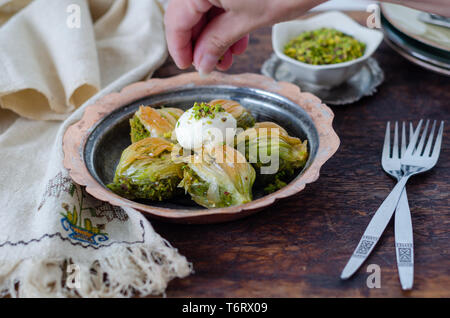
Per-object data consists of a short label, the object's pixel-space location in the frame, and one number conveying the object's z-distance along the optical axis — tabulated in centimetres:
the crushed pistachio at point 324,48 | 68
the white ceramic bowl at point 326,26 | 66
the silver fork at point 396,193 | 49
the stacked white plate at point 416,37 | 66
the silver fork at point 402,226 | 48
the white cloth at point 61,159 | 48
